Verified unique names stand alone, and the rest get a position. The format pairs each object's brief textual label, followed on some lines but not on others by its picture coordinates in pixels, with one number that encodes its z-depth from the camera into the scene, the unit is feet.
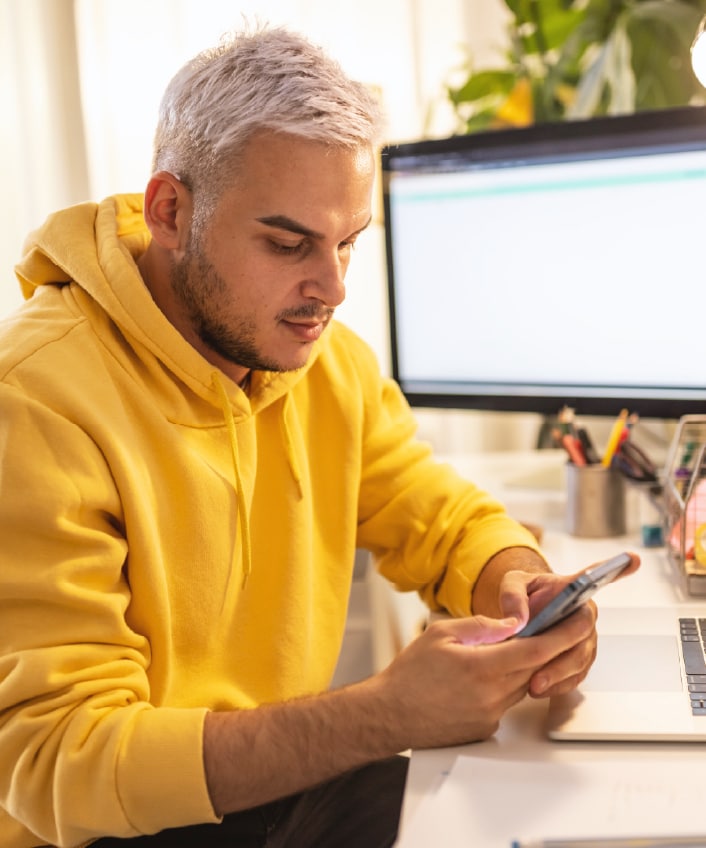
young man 2.11
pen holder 3.73
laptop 2.16
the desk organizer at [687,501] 2.99
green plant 4.98
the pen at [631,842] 1.71
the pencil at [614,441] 3.73
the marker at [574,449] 3.81
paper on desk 1.80
